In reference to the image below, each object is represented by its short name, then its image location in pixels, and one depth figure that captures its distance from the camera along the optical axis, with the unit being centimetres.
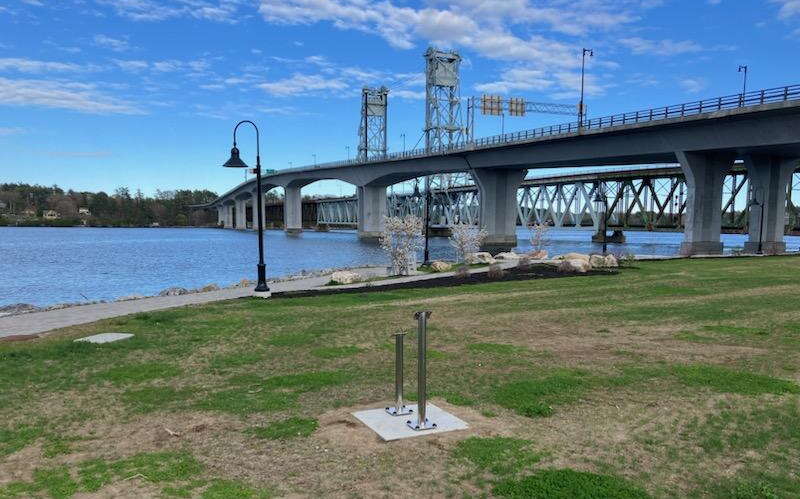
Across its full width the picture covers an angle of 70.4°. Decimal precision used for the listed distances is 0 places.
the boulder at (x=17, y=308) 1821
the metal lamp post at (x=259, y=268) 1919
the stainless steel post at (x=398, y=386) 644
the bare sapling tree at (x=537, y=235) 4375
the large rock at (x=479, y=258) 3341
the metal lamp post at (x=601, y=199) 4439
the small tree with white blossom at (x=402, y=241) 2795
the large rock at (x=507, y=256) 3505
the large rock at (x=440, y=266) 2942
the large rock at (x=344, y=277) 2351
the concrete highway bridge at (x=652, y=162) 3944
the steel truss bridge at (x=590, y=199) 9362
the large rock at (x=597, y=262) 2795
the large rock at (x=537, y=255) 3497
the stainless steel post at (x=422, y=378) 612
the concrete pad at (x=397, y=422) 604
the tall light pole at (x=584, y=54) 5588
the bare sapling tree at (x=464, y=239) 3956
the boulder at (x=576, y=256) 2936
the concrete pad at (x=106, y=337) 1080
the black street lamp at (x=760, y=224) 4431
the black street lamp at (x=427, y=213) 3311
